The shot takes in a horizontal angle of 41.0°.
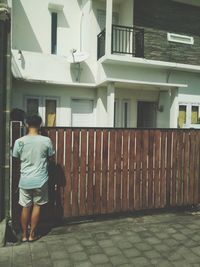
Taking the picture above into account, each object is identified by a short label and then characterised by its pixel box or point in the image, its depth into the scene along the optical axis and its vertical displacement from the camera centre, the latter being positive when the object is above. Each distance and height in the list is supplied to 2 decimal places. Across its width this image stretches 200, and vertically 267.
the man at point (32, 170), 3.98 -0.61
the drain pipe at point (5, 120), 4.19 +0.16
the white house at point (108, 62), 10.00 +2.66
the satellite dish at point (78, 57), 9.90 +2.74
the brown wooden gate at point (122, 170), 4.55 -0.71
